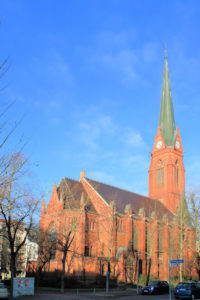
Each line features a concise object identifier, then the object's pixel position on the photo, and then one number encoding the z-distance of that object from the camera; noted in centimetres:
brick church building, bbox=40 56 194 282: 4675
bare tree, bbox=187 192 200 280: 3872
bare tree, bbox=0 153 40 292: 2516
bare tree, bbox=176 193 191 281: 4294
